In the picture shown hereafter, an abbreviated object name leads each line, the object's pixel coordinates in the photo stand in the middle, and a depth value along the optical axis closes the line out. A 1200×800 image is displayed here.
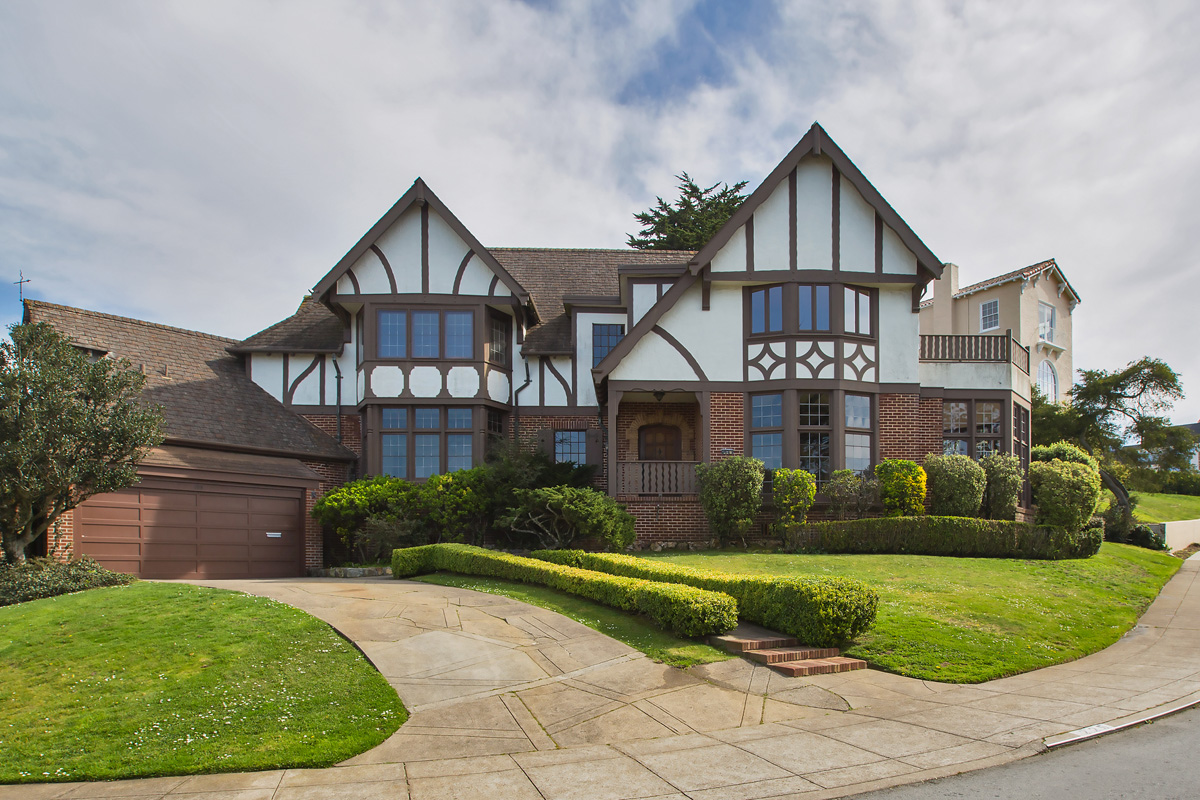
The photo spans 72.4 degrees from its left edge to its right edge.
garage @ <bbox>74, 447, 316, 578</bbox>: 17.42
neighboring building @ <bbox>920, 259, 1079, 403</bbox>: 40.41
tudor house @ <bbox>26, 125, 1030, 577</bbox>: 20.48
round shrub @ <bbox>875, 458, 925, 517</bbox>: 19.42
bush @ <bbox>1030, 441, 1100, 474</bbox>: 21.66
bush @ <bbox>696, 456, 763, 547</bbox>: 19.14
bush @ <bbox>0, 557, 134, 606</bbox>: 13.75
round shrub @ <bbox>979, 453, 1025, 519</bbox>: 19.84
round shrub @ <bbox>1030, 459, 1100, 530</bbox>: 17.09
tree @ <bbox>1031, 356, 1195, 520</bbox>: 35.19
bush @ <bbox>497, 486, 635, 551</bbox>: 18.53
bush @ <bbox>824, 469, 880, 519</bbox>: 19.44
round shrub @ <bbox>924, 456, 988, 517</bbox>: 19.33
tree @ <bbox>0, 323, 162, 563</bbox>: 14.42
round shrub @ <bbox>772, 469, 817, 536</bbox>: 19.30
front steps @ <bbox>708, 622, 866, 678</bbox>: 9.47
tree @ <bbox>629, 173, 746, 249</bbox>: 39.81
